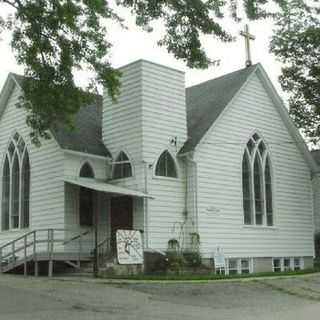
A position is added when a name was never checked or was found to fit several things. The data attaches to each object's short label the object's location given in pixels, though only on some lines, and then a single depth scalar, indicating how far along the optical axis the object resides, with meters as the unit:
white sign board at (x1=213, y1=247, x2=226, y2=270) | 23.14
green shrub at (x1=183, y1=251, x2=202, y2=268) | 22.28
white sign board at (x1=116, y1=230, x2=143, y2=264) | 20.47
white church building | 22.88
